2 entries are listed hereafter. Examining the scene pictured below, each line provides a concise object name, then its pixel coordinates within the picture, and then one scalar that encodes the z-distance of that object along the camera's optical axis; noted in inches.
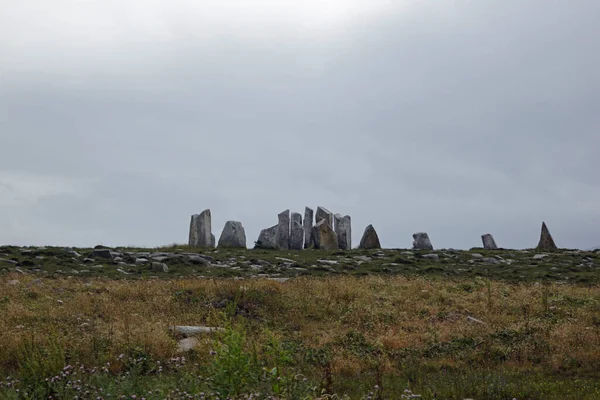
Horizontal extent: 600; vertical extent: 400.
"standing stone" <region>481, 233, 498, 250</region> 1708.9
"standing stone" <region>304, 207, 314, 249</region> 1690.5
